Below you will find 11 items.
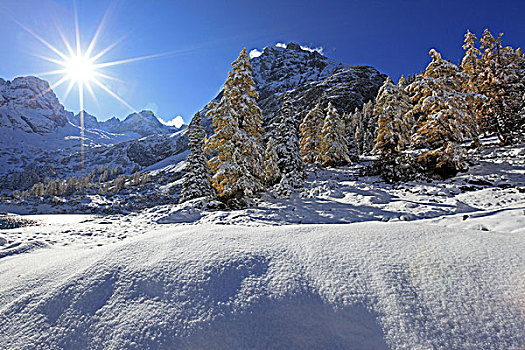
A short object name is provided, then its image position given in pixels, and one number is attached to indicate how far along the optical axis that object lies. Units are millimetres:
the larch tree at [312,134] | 28812
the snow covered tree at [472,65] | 18922
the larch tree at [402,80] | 28712
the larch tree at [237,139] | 13578
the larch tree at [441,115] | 13664
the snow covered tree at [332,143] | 25422
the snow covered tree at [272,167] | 16250
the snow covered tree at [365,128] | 51875
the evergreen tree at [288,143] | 19984
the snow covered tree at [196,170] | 19641
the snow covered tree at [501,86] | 17219
